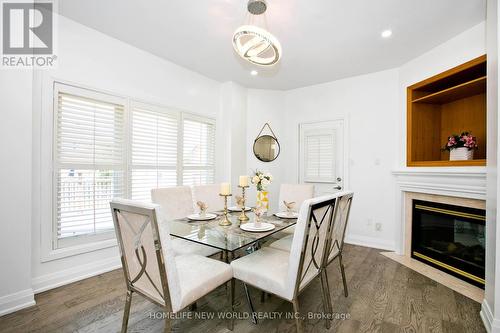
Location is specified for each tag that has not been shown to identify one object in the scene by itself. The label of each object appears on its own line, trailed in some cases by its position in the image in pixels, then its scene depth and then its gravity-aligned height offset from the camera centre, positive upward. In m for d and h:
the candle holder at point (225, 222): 2.07 -0.50
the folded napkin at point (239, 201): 2.47 -0.37
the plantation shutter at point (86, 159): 2.34 +0.07
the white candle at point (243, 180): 2.20 -0.13
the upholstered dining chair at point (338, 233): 1.87 -0.57
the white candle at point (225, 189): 2.12 -0.20
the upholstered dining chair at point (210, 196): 2.76 -0.36
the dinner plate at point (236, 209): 2.63 -0.49
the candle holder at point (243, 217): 2.24 -0.49
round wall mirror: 4.39 +0.36
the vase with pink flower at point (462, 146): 2.57 +0.25
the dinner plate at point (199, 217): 2.22 -0.49
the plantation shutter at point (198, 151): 3.56 +0.24
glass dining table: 1.65 -0.53
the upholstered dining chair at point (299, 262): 1.47 -0.72
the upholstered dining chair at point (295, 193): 2.84 -0.33
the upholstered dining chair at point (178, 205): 2.25 -0.42
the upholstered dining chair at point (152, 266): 1.28 -0.59
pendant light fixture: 1.70 +0.99
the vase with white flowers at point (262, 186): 2.07 -0.17
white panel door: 3.96 +0.21
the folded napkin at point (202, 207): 2.24 -0.39
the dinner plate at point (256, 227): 1.89 -0.50
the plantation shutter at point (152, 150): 2.94 +0.22
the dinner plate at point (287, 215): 2.32 -0.49
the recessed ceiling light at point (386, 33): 2.49 +1.45
